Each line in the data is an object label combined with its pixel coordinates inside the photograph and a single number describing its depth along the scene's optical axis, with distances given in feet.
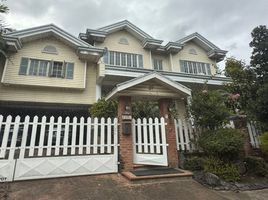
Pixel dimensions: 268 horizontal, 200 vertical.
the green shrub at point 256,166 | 18.84
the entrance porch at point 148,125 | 18.86
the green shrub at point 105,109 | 28.63
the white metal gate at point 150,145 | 18.97
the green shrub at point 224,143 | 17.92
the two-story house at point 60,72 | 33.88
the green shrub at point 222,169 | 17.10
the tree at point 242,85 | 30.89
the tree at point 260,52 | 35.22
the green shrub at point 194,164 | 18.89
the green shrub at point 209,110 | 21.14
